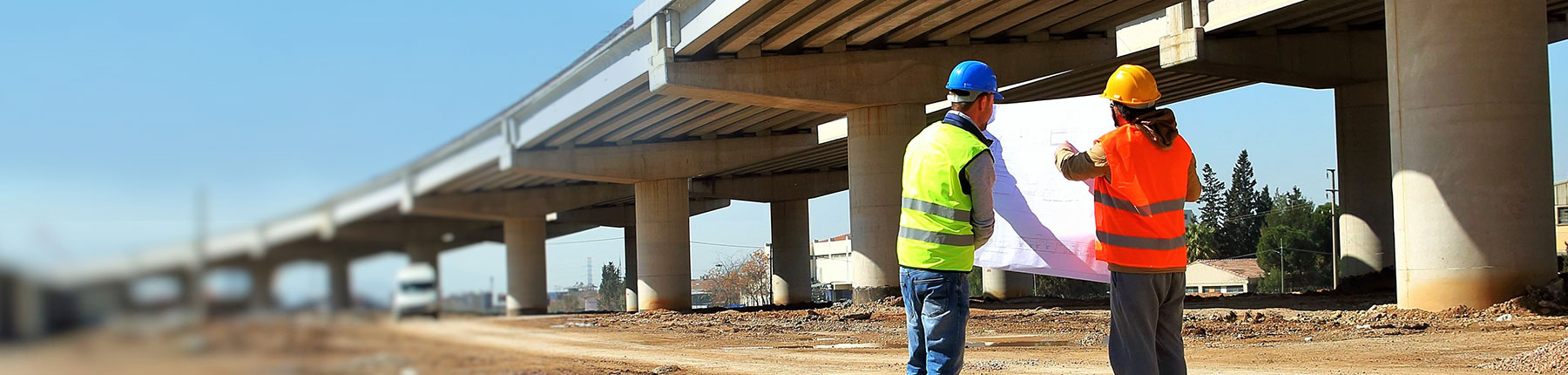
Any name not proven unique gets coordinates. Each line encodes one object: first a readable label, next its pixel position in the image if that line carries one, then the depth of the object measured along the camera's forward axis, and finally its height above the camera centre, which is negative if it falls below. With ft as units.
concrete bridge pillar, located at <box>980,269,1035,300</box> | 169.58 -10.14
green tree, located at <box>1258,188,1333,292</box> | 332.80 -14.21
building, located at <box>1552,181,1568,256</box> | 269.03 -4.30
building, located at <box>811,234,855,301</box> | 429.38 -17.90
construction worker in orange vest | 17.49 -0.03
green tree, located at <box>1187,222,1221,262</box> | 382.83 -12.32
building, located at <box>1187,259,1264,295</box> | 368.48 -21.80
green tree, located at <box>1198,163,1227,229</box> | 431.84 +0.26
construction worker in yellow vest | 17.04 -0.20
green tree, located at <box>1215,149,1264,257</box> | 422.00 -5.13
